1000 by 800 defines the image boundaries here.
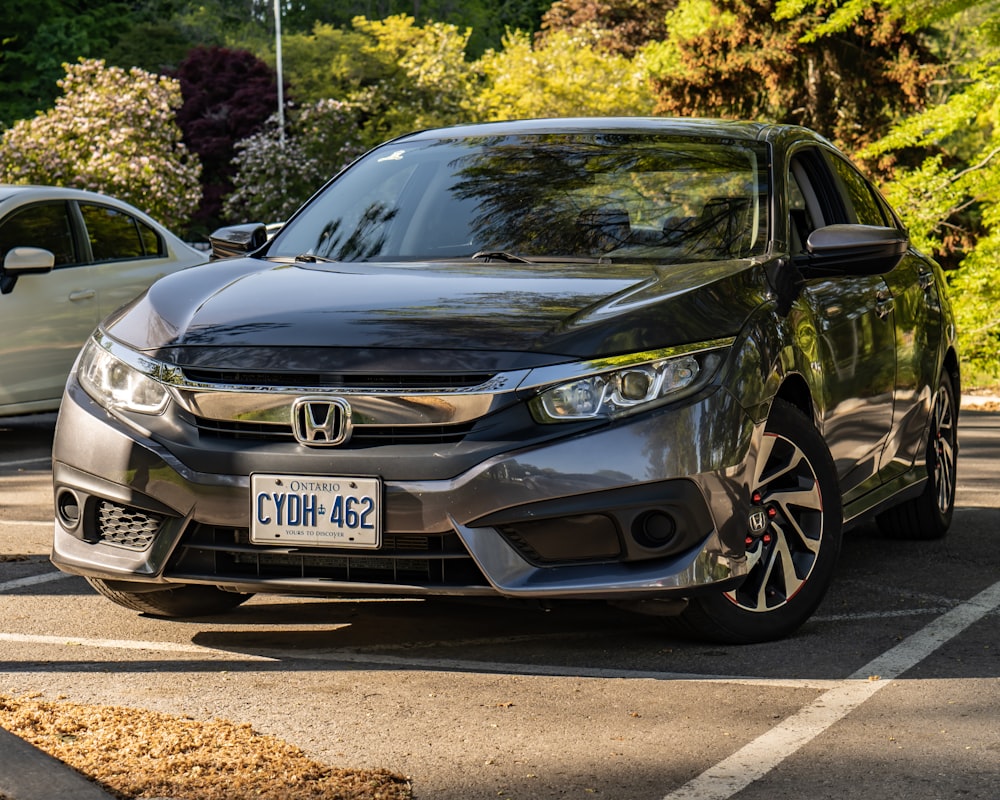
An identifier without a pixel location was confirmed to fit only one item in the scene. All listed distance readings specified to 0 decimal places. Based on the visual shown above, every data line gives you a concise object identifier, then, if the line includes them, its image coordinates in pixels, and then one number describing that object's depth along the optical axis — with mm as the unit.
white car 10375
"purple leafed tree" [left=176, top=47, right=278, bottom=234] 49562
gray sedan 4383
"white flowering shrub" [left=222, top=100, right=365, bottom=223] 34500
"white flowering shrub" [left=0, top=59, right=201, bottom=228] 25109
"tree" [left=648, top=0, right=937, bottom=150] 27719
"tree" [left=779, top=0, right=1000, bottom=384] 16938
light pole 47062
